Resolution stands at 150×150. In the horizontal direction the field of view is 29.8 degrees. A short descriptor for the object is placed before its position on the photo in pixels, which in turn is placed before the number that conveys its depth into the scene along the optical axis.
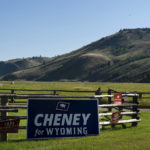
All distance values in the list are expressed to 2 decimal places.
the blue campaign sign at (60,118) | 8.24
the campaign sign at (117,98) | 11.79
